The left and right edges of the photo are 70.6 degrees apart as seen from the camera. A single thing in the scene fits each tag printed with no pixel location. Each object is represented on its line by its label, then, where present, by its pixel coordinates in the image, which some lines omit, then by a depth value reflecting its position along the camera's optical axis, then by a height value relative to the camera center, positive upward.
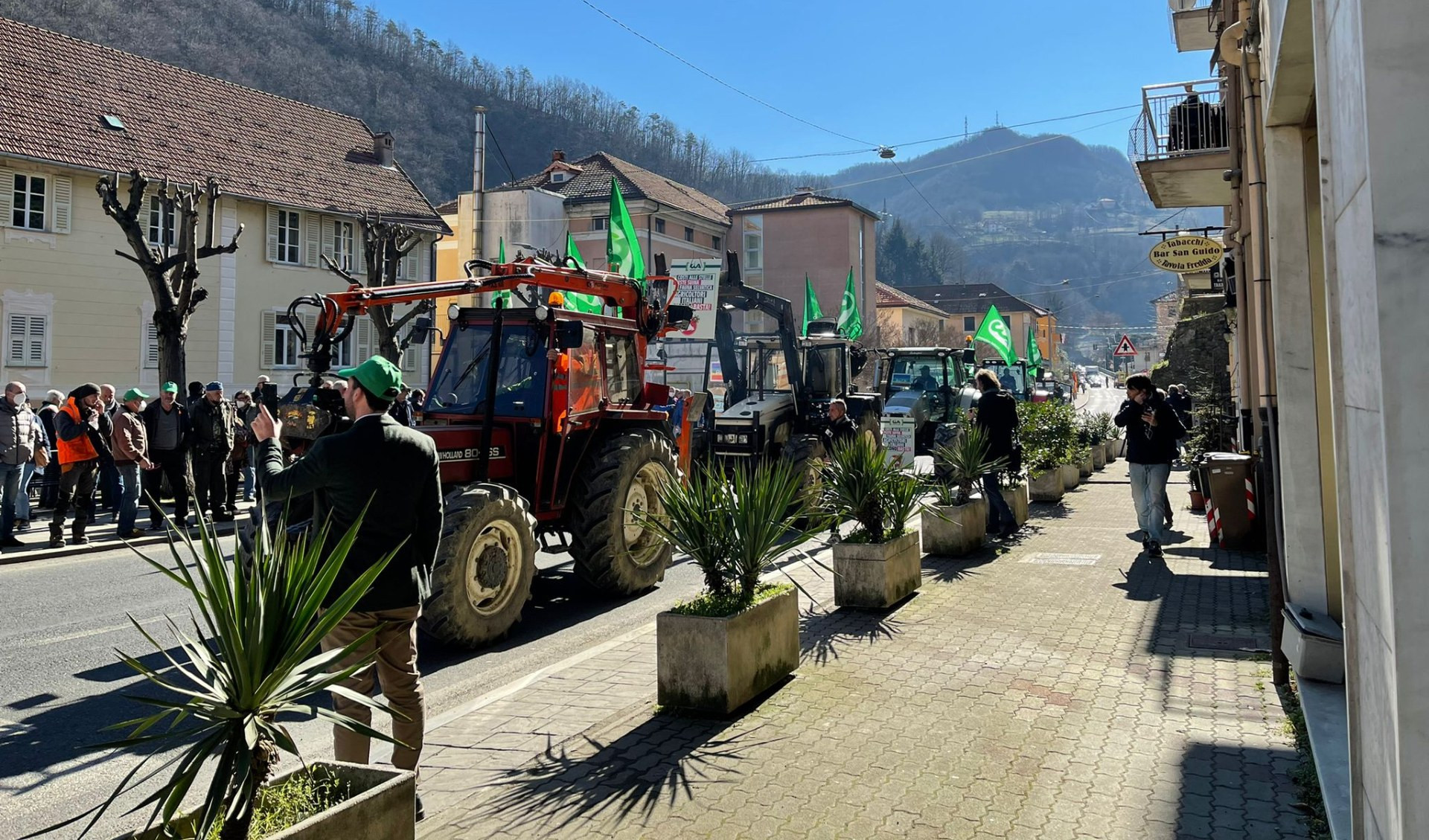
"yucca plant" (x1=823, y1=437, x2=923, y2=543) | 8.06 -0.25
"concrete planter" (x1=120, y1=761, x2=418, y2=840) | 2.79 -0.98
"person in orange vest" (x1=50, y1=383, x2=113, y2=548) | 11.65 +0.22
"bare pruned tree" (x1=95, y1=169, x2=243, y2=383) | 16.60 +3.41
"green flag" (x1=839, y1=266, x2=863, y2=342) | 25.20 +3.85
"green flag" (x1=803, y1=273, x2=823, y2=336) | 25.60 +4.12
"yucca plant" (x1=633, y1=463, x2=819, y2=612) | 5.69 -0.37
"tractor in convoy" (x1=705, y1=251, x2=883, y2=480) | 13.66 +1.22
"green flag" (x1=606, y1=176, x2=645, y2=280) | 19.47 +4.30
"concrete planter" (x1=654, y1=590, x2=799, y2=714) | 5.25 -1.04
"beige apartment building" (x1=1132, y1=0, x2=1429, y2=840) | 2.04 +0.20
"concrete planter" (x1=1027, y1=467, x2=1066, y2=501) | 14.48 -0.40
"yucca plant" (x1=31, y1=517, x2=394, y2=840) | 2.62 -0.55
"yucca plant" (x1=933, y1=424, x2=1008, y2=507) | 10.30 -0.02
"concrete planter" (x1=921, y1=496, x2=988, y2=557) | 9.89 -0.70
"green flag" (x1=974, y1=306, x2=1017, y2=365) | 19.03 +2.44
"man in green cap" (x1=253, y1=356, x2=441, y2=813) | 4.04 -0.18
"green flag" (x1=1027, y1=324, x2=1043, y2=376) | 40.47 +4.36
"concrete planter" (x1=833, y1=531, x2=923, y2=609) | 7.60 -0.86
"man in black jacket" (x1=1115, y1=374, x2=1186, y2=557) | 9.79 +0.18
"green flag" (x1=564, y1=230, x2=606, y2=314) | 12.12 +2.19
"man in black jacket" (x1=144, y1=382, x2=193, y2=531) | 13.13 +0.41
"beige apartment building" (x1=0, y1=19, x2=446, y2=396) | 24.28 +7.29
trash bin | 10.06 -0.45
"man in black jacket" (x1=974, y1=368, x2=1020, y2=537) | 11.17 +0.33
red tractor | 7.11 +0.27
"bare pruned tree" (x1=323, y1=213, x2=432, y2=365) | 20.23 +4.42
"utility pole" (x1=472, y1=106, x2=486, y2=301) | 21.62 +6.20
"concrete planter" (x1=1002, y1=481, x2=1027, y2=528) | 11.70 -0.48
